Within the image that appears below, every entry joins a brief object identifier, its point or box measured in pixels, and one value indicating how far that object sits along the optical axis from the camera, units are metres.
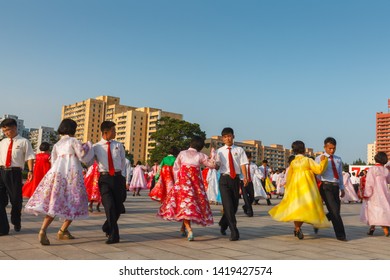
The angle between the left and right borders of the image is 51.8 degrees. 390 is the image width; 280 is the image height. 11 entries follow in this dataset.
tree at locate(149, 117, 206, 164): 66.44
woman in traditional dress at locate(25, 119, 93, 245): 5.74
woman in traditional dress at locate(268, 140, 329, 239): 7.02
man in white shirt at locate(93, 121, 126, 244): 6.09
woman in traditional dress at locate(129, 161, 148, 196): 21.75
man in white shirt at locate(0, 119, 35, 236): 6.93
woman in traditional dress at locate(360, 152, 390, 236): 8.18
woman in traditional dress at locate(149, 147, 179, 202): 10.70
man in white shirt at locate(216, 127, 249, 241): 6.82
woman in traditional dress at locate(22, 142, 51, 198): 11.14
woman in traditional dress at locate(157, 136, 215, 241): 6.68
